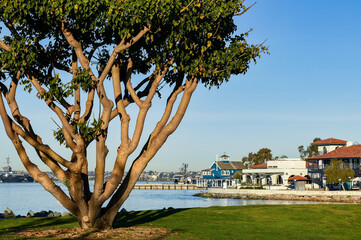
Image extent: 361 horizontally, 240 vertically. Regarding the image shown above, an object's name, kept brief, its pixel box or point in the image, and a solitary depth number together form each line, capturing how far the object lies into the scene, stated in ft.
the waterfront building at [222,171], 424.87
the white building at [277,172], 313.53
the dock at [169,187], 527.81
